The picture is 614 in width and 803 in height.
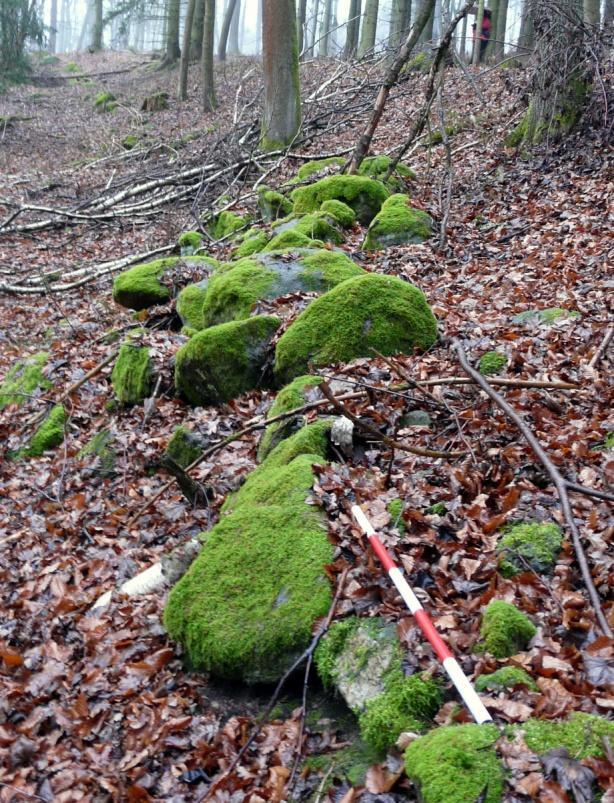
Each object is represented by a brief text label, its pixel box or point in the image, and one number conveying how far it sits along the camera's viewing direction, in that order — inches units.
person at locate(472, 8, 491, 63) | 756.0
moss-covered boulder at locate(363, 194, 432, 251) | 398.3
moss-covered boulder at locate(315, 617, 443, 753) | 125.4
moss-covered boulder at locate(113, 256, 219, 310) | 407.8
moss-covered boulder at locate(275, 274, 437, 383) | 255.8
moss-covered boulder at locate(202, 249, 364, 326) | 322.3
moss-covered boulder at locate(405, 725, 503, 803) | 101.7
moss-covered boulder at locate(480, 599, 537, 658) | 130.6
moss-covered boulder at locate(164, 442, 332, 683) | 152.9
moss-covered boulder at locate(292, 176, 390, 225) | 450.3
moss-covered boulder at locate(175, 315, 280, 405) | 286.7
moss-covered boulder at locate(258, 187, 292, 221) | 486.3
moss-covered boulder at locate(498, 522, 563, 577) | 151.5
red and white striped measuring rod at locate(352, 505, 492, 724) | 115.3
